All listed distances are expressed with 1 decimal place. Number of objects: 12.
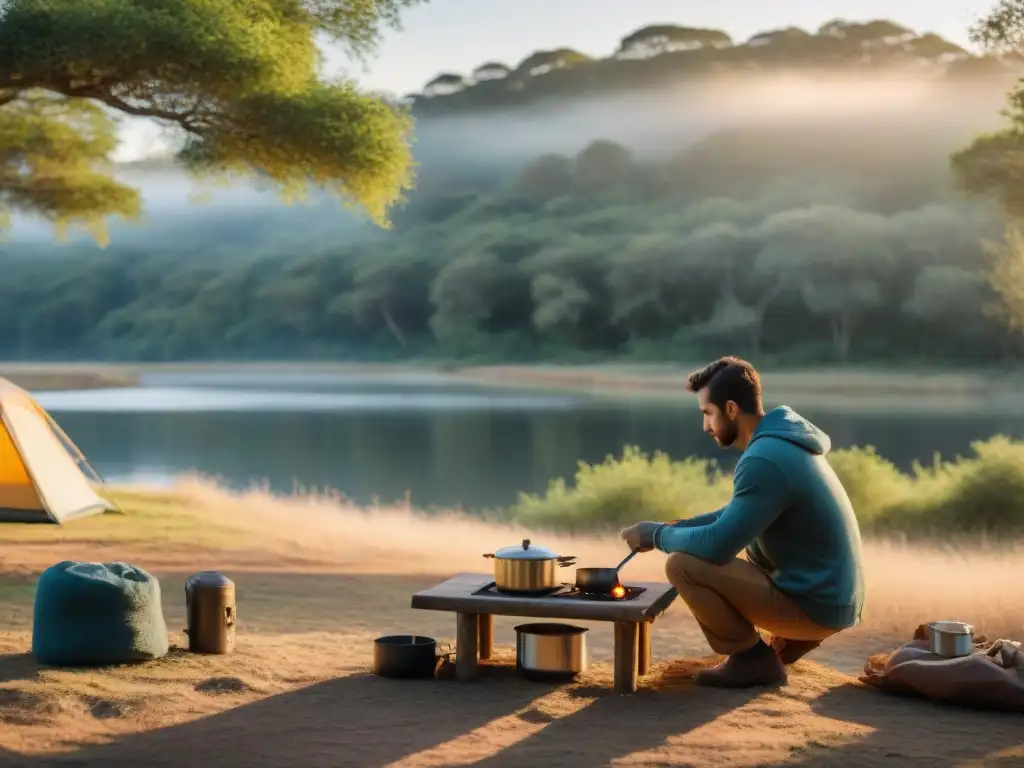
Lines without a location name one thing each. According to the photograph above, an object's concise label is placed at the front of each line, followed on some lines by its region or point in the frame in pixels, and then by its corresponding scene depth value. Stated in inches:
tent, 420.2
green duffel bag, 201.5
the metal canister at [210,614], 214.1
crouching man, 179.0
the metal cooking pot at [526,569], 192.2
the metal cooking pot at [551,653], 197.8
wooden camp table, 185.2
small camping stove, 190.2
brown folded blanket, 182.4
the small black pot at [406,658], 201.3
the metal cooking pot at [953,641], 192.2
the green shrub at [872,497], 577.9
